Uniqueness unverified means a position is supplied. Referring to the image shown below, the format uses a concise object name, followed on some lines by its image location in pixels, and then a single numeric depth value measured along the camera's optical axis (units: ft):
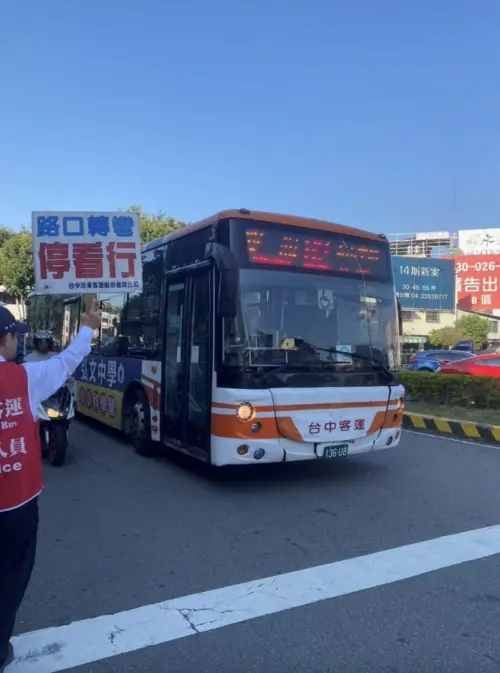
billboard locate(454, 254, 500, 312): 182.09
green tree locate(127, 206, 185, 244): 100.37
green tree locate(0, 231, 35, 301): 102.06
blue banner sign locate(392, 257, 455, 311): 164.76
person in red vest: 9.87
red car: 68.44
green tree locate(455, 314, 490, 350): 164.66
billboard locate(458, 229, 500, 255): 247.70
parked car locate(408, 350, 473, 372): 89.66
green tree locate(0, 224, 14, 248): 116.12
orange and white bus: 21.36
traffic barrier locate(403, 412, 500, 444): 35.32
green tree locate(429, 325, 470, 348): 161.68
